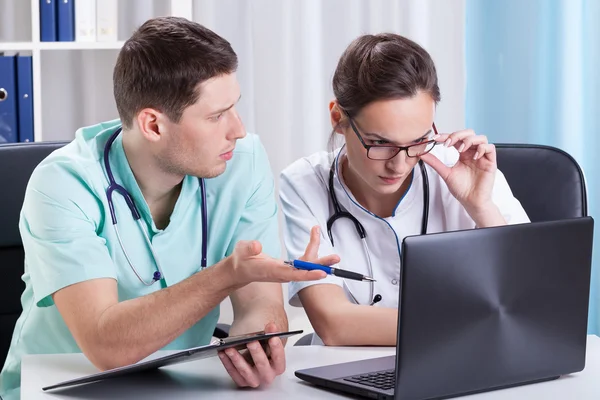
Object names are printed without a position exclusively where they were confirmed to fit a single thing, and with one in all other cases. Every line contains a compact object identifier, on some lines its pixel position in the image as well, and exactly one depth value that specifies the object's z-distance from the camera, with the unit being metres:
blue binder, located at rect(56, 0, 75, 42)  4.65
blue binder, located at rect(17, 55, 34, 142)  4.61
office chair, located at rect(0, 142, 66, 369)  3.39
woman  3.28
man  2.94
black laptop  2.65
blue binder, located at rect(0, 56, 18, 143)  4.59
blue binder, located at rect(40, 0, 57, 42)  4.64
